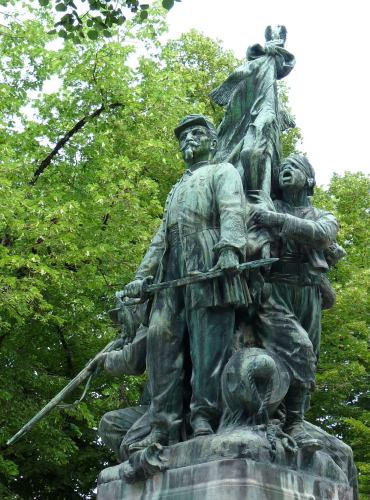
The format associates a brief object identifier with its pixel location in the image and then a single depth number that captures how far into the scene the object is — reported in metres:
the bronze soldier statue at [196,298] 6.65
